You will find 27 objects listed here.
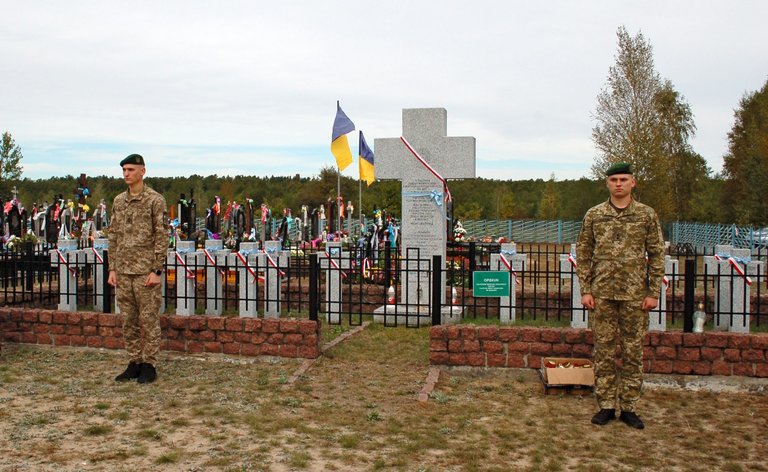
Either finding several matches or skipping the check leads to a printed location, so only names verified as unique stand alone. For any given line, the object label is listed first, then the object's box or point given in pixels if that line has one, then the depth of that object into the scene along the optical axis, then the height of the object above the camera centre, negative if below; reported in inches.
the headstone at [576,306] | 326.6 -40.5
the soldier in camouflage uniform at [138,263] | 249.9 -14.9
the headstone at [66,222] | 674.2 +1.1
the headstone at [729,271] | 335.2 -23.5
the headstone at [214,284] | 369.1 -33.6
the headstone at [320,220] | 834.8 +5.5
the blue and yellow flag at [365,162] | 630.5 +58.2
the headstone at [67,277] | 372.8 -30.9
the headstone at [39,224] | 695.7 -1.2
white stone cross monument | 388.5 +31.6
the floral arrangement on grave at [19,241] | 576.2 -15.8
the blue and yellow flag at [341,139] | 580.4 +74.1
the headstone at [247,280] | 339.0 -29.3
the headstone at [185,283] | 350.6 -31.6
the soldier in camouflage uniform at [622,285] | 203.9 -18.1
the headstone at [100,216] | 783.6 +8.4
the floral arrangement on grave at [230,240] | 639.9 -16.0
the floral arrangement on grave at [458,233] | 691.6 -8.3
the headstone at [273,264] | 367.2 -23.6
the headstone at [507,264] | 366.0 -22.7
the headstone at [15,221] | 663.1 +1.8
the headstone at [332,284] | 364.5 -33.5
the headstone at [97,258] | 388.0 -22.4
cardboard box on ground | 235.6 -52.5
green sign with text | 279.9 -24.0
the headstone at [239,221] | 733.9 +3.2
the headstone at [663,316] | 322.3 -44.0
